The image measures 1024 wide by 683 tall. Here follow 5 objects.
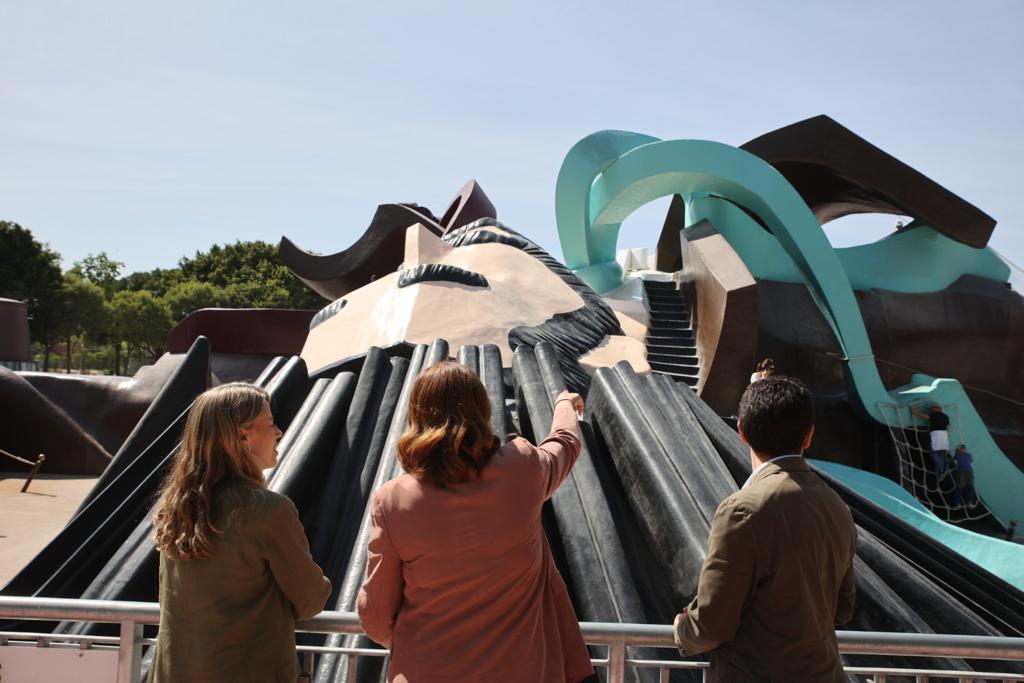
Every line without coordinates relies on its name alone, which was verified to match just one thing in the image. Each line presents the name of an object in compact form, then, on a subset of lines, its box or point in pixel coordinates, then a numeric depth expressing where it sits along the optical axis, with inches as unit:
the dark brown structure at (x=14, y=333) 761.0
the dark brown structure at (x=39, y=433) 456.1
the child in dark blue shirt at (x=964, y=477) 439.2
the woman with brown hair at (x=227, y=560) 64.4
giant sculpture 112.2
